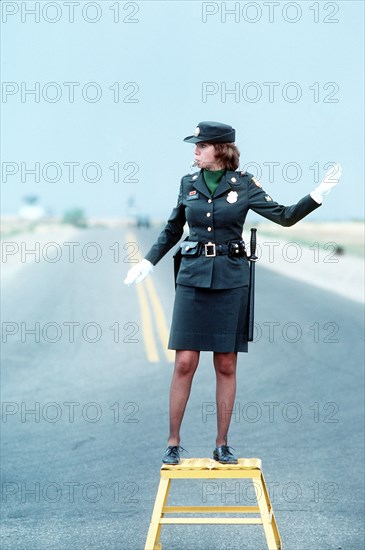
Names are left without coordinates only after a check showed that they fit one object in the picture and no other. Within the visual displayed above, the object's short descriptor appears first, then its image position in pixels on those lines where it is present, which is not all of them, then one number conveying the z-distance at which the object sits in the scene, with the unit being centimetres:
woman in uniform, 1055
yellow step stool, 1022
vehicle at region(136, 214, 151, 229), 17635
